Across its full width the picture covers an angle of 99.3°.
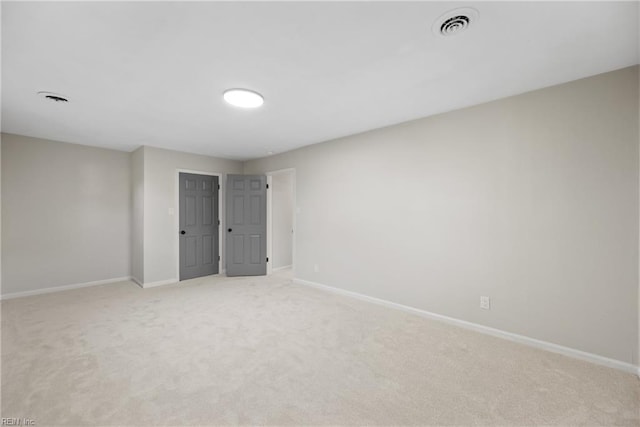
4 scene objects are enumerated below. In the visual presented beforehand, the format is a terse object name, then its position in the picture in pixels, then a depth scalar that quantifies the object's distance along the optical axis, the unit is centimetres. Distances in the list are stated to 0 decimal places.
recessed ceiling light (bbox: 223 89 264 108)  253
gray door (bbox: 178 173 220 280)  510
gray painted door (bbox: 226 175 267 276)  542
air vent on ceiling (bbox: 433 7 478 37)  155
